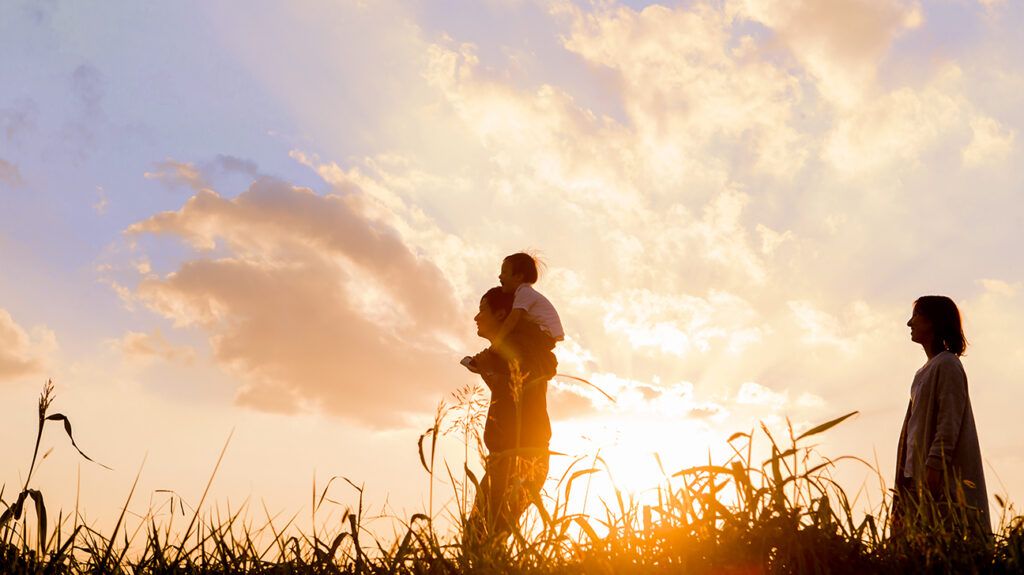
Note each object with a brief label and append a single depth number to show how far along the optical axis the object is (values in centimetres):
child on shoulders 652
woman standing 508
